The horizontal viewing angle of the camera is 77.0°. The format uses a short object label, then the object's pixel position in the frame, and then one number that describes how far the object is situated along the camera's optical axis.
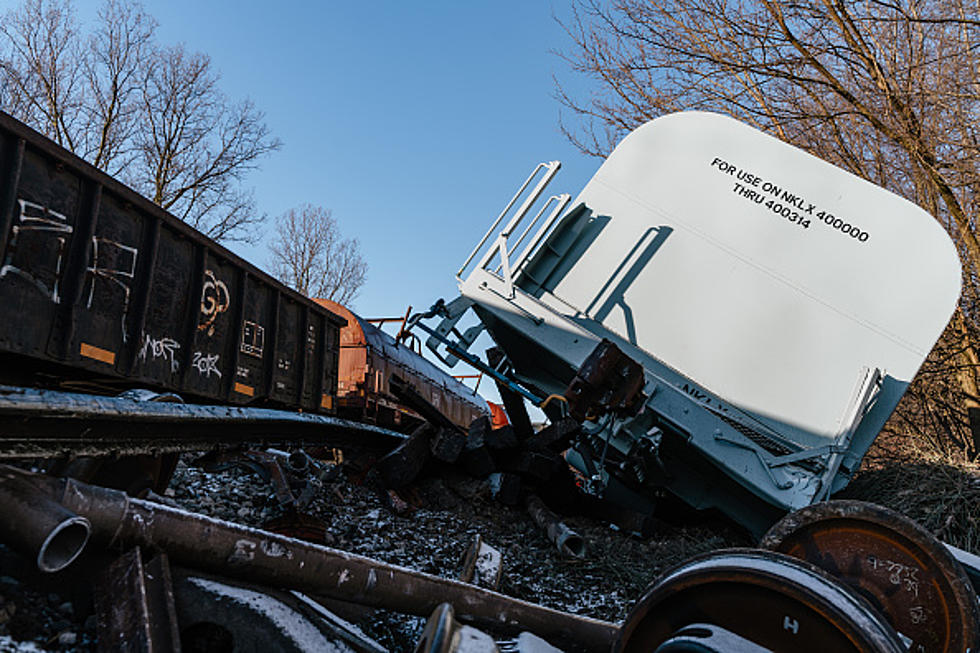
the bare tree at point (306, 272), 33.81
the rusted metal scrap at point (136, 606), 1.71
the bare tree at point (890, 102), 8.64
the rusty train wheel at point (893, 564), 2.24
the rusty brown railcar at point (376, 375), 12.65
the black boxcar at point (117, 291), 4.65
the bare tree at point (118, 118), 22.64
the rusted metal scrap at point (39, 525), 1.68
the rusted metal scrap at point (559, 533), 5.07
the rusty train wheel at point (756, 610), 1.66
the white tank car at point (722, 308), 5.66
